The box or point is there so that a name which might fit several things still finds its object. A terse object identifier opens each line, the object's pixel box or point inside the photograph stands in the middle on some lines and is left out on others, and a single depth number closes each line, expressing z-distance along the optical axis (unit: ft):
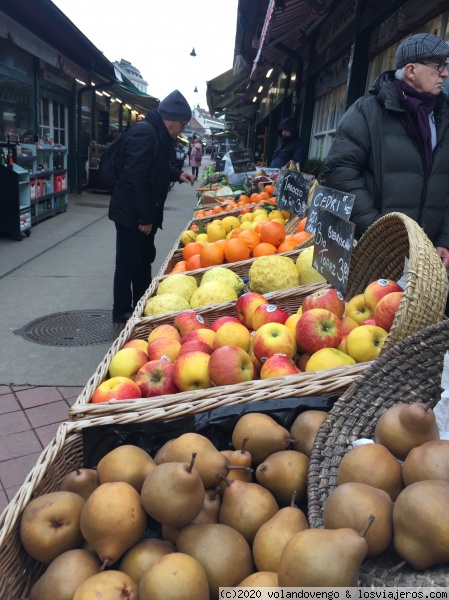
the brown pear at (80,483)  4.52
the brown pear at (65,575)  3.57
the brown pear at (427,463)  3.63
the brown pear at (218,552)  3.63
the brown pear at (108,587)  3.35
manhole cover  14.93
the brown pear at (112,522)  3.75
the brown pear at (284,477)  4.48
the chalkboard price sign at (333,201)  8.17
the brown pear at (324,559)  2.98
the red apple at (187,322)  8.09
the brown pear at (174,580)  3.26
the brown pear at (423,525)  3.15
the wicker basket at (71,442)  4.22
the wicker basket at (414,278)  5.26
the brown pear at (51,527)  3.97
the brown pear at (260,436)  4.82
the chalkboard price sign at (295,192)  13.58
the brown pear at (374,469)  3.84
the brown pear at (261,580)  3.33
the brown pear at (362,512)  3.34
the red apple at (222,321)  7.74
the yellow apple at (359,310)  7.20
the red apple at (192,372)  6.27
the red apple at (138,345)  7.66
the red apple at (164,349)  7.23
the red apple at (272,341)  6.61
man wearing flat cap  9.15
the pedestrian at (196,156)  89.45
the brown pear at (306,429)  4.88
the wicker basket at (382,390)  4.54
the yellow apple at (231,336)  6.98
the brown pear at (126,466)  4.32
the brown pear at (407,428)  4.08
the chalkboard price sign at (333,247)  7.20
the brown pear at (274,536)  3.68
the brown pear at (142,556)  3.73
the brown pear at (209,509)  4.11
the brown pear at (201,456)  4.25
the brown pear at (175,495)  3.76
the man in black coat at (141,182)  14.24
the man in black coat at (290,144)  25.81
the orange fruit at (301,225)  13.09
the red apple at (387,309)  6.26
